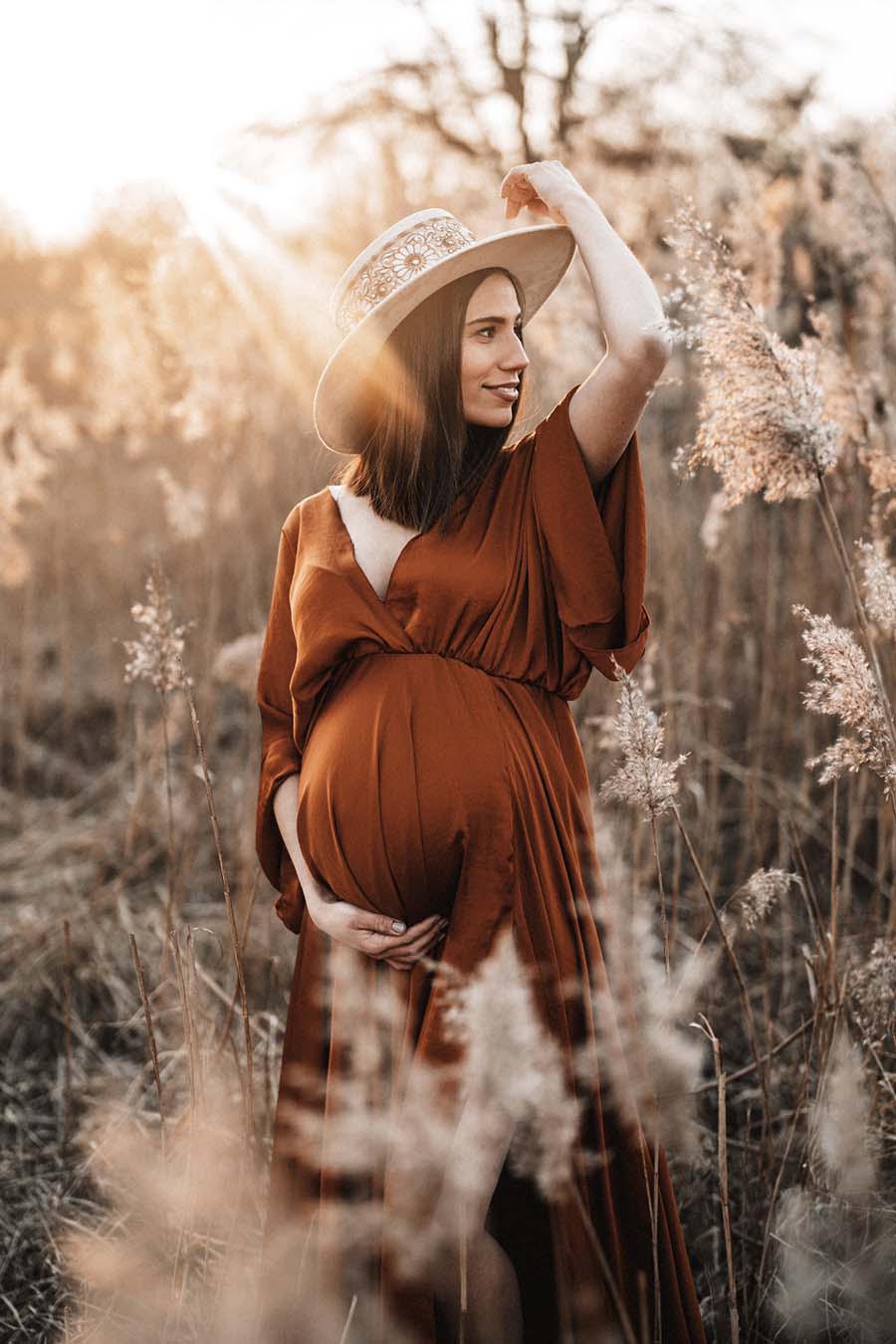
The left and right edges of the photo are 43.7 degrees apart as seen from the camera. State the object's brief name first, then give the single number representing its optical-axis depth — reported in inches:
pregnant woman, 60.7
